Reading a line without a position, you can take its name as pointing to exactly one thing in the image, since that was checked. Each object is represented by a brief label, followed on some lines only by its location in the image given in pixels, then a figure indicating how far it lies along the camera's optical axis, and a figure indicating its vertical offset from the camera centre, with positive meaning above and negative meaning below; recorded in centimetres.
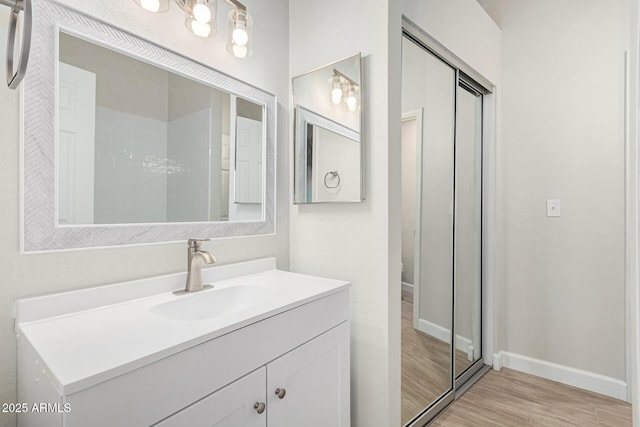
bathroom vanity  63 -34
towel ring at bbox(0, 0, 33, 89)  59 +35
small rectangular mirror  142 +39
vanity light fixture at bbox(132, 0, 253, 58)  113 +77
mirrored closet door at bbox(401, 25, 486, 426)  160 -8
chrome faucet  118 -18
